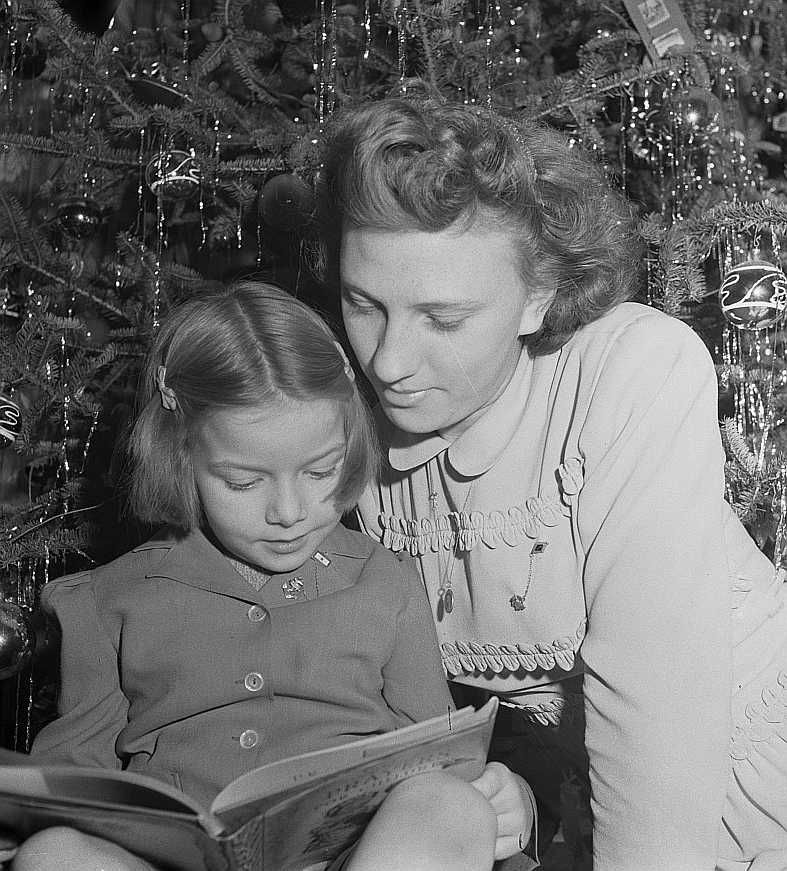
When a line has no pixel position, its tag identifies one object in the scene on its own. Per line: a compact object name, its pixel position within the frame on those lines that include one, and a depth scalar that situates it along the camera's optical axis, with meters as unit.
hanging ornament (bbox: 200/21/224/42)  2.04
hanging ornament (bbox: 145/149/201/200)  1.71
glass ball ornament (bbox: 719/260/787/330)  1.64
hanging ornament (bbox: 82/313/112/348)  1.93
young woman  1.27
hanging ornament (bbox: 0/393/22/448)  1.68
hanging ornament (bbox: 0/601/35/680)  1.57
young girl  1.27
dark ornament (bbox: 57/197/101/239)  1.86
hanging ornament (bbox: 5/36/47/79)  1.97
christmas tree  1.78
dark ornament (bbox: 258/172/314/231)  1.60
